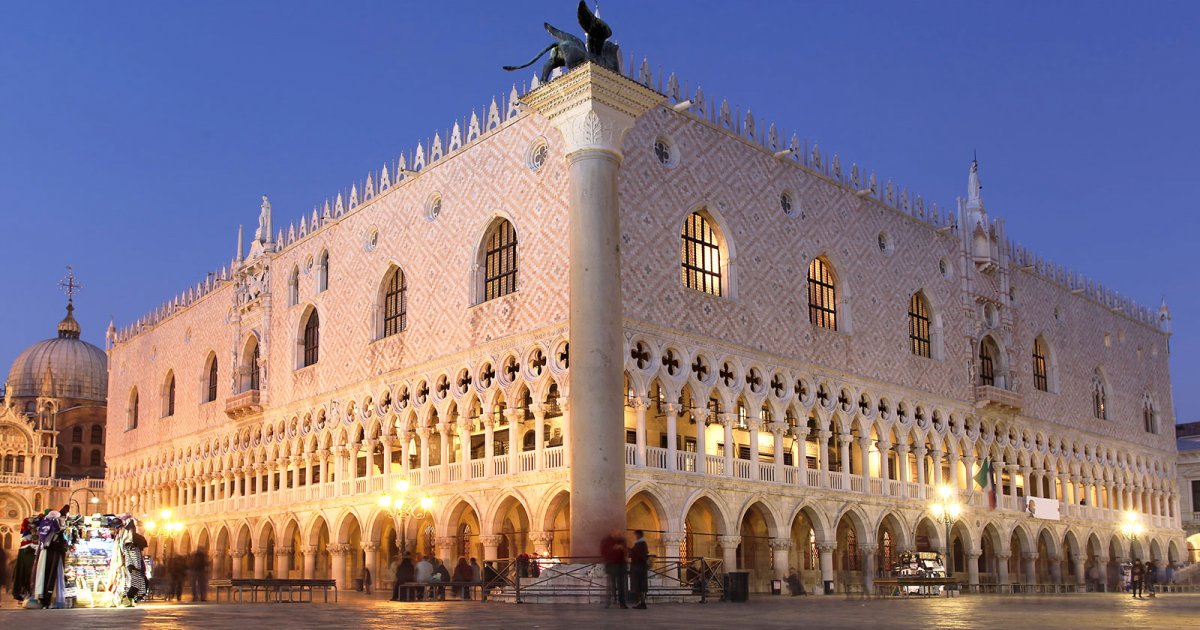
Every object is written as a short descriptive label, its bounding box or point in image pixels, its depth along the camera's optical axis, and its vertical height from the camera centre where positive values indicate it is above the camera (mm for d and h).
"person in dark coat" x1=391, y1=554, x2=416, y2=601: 22544 -1237
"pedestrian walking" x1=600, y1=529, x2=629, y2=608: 17208 -758
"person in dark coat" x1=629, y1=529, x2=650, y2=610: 16891 -802
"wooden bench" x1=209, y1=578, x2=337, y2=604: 22172 -1299
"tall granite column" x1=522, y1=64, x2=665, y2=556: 20516 +4155
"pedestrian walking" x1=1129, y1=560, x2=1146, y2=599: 26906 -1588
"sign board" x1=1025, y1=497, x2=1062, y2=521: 36856 -87
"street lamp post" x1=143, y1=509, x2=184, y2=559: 40812 -337
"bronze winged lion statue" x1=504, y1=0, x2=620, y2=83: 22516 +8625
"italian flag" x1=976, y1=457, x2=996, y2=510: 33875 +719
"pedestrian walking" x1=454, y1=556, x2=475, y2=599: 24297 -1178
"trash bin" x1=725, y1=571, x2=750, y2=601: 21469 -1357
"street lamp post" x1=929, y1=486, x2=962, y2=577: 32344 -65
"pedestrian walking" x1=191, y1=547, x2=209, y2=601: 23797 -1137
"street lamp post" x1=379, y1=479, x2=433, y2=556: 28641 +176
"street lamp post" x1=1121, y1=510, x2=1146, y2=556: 42375 -771
